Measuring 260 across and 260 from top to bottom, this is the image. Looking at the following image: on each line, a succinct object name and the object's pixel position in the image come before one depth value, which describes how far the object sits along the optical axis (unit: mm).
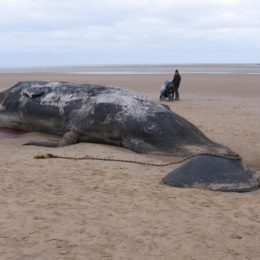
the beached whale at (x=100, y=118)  7676
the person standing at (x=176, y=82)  18719
